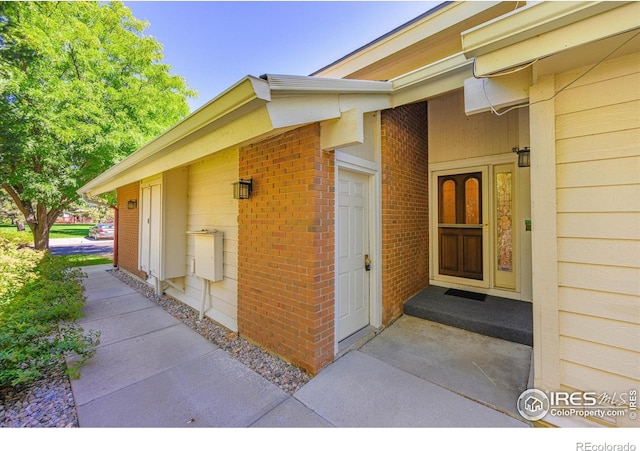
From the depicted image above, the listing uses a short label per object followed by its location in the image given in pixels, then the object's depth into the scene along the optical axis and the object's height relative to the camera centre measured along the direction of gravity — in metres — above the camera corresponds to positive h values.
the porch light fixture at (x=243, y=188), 3.13 +0.48
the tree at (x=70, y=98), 6.57 +3.85
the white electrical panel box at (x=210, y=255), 3.81 -0.42
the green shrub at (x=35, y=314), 2.38 -1.08
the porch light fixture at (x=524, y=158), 3.41 +0.92
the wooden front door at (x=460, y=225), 4.43 +0.03
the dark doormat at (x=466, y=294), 4.09 -1.10
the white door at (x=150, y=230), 4.85 -0.04
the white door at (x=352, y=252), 3.08 -0.32
